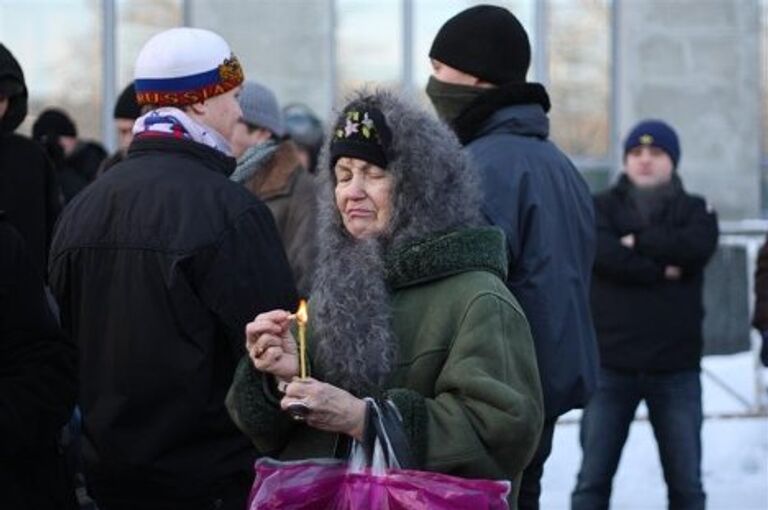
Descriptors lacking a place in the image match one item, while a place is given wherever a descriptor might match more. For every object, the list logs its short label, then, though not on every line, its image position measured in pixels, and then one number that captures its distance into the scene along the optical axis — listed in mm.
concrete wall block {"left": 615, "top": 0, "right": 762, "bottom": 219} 23609
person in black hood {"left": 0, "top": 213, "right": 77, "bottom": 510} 7965
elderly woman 7133
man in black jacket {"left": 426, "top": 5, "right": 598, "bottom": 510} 9984
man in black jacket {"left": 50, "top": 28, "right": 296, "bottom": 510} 8461
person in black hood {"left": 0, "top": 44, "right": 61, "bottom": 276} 10773
